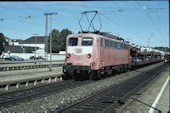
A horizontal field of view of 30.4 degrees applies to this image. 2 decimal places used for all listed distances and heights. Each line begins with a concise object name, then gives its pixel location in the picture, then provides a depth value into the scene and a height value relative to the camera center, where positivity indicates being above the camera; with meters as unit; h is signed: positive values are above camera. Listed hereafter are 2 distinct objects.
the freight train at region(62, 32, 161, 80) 21.73 +0.28
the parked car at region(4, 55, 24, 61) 71.16 +0.22
